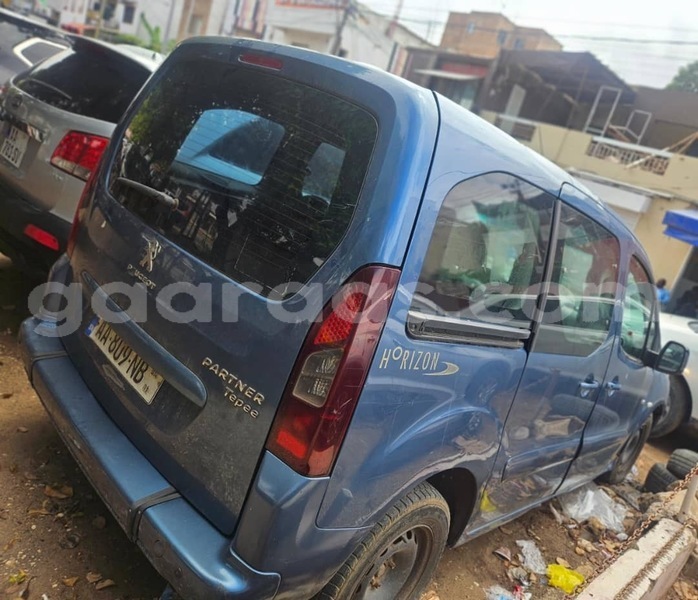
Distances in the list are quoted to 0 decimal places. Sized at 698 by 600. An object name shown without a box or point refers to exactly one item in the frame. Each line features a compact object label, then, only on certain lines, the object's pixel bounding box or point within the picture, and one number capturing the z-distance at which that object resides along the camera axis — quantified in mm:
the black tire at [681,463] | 4477
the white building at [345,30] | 30547
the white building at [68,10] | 39438
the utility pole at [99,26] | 33031
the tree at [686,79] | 43656
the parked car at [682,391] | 5777
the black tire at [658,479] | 4559
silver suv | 3287
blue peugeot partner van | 1634
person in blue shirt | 11787
